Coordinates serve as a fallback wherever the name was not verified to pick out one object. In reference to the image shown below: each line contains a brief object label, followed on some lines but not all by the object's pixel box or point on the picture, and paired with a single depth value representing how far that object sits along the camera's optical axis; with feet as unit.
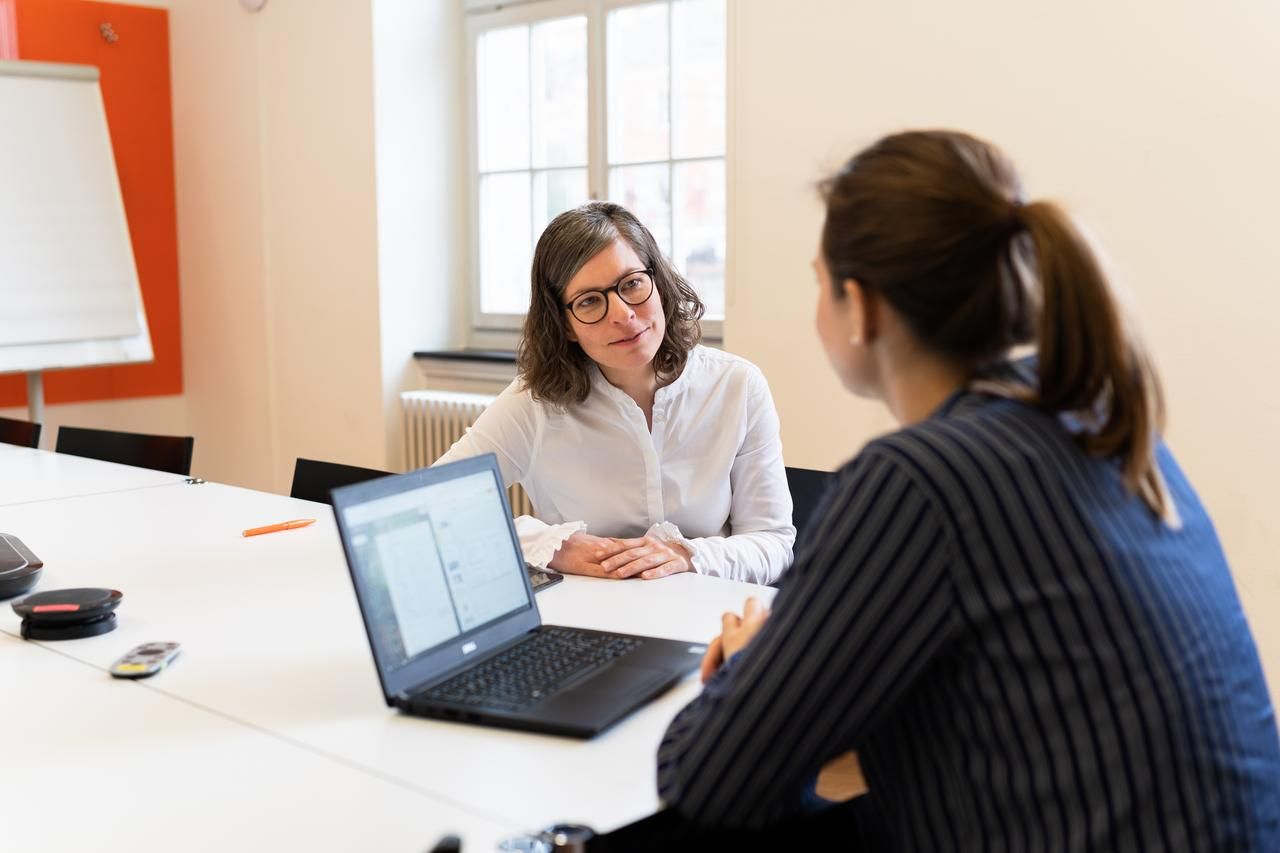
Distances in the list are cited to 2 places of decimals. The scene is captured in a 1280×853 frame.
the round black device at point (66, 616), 6.02
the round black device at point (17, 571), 6.71
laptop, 4.76
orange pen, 8.25
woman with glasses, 7.80
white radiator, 15.24
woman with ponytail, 3.35
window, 14.03
